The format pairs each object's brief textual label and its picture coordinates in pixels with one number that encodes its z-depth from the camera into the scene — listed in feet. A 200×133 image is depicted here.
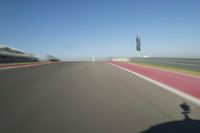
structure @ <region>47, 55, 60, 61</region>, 174.99
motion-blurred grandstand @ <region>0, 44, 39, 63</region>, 95.20
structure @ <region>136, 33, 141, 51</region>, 130.52
